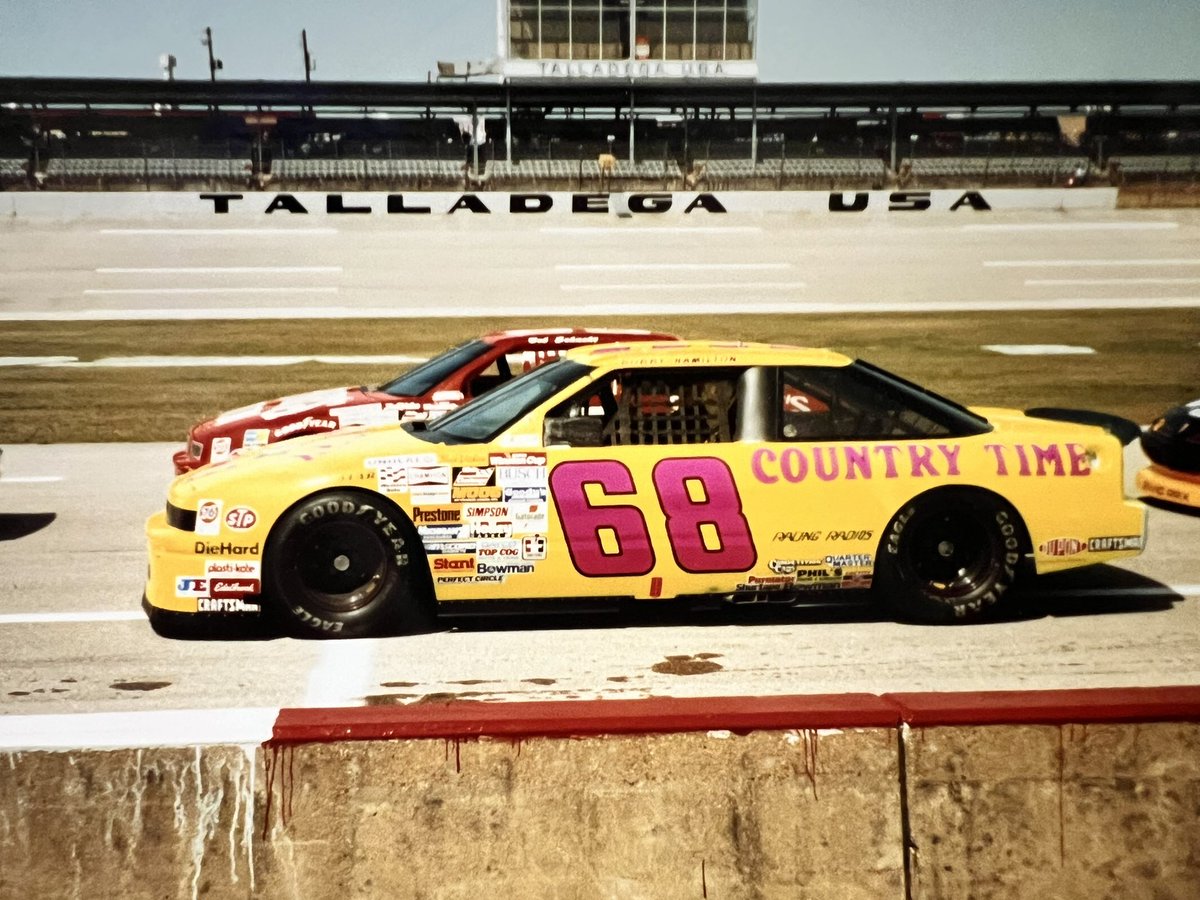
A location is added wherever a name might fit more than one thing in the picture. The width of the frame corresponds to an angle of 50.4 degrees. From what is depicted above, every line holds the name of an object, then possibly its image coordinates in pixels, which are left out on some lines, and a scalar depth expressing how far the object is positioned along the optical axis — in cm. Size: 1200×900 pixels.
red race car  814
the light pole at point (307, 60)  7912
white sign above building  5941
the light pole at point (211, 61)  7356
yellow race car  579
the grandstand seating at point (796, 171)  3778
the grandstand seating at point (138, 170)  3522
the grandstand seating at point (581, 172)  3822
